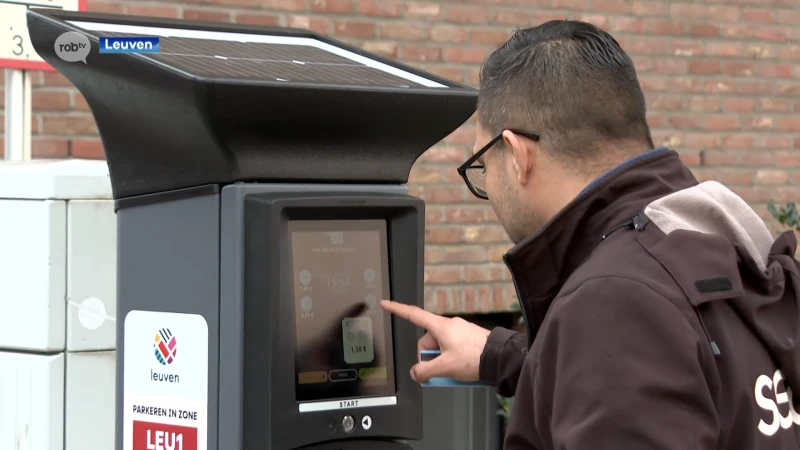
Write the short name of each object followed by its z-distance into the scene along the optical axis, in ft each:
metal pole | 9.63
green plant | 15.94
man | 5.17
